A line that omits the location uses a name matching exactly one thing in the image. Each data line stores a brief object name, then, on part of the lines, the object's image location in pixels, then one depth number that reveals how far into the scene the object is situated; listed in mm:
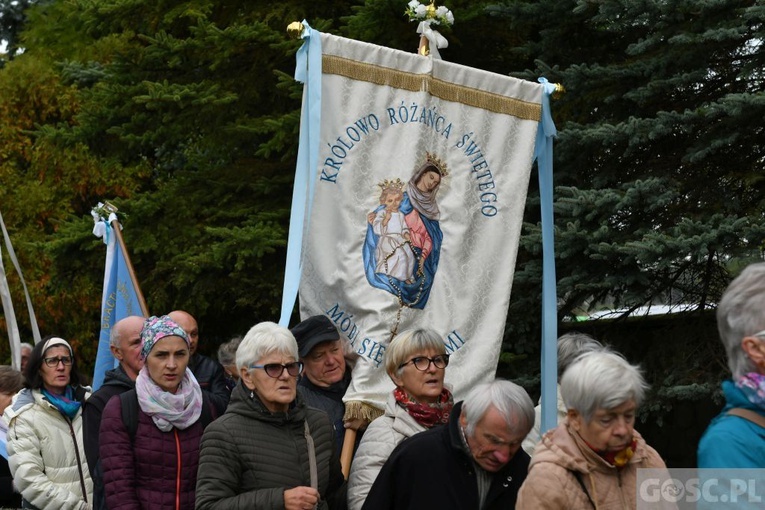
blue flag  8734
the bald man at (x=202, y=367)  7016
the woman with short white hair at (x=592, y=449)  3768
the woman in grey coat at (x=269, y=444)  4863
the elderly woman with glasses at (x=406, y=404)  5109
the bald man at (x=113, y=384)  5785
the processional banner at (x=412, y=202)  6184
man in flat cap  5902
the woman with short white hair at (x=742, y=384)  3176
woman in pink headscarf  5402
